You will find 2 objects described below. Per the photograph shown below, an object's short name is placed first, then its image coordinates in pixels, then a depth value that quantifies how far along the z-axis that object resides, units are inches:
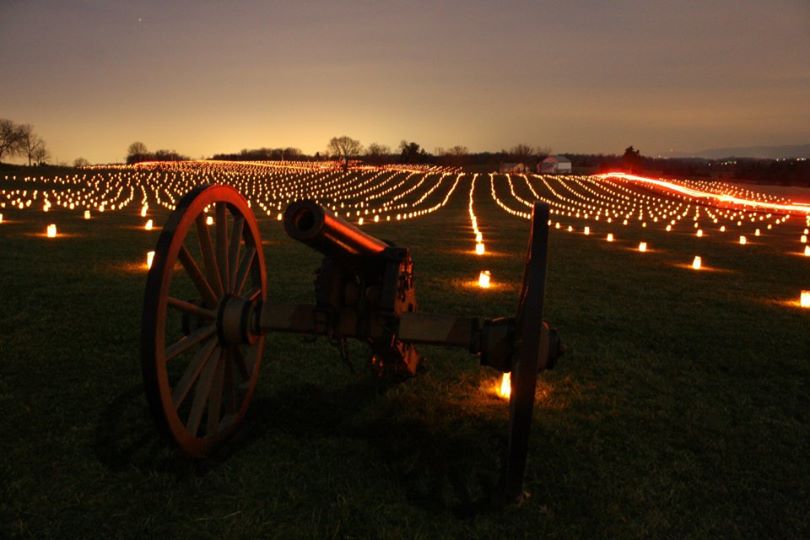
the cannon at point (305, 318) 120.6
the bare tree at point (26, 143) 4766.2
